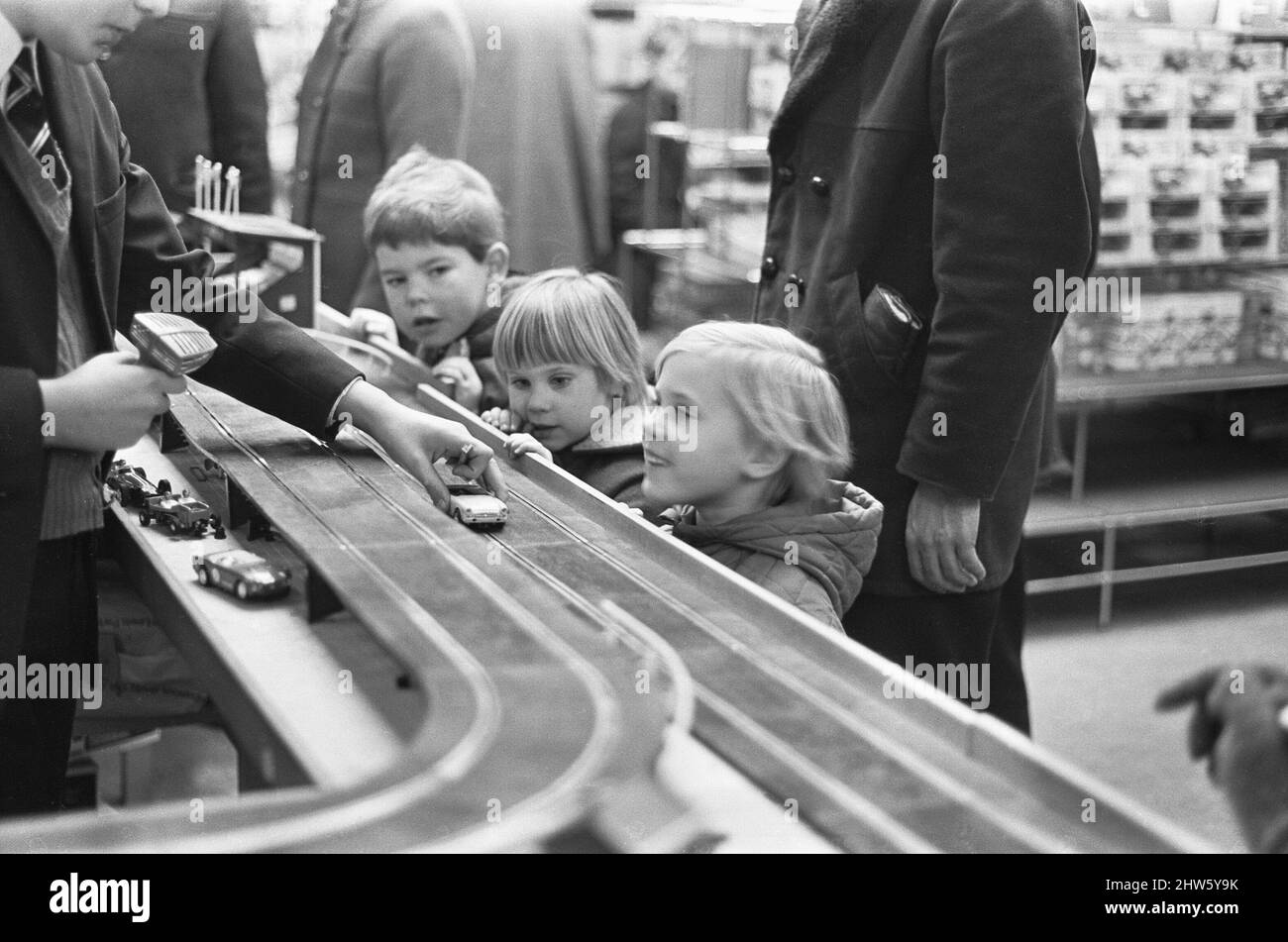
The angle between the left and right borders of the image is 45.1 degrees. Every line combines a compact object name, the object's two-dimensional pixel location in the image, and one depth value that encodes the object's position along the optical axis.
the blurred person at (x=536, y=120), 5.24
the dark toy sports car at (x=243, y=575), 1.65
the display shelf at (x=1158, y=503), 4.68
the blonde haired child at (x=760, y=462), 2.08
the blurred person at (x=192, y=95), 4.05
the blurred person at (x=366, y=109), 4.10
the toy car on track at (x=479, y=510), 1.89
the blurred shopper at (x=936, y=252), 2.26
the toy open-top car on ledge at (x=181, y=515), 1.91
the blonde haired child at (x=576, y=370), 2.62
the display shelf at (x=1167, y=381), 4.70
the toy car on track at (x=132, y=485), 2.02
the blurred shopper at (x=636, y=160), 7.27
